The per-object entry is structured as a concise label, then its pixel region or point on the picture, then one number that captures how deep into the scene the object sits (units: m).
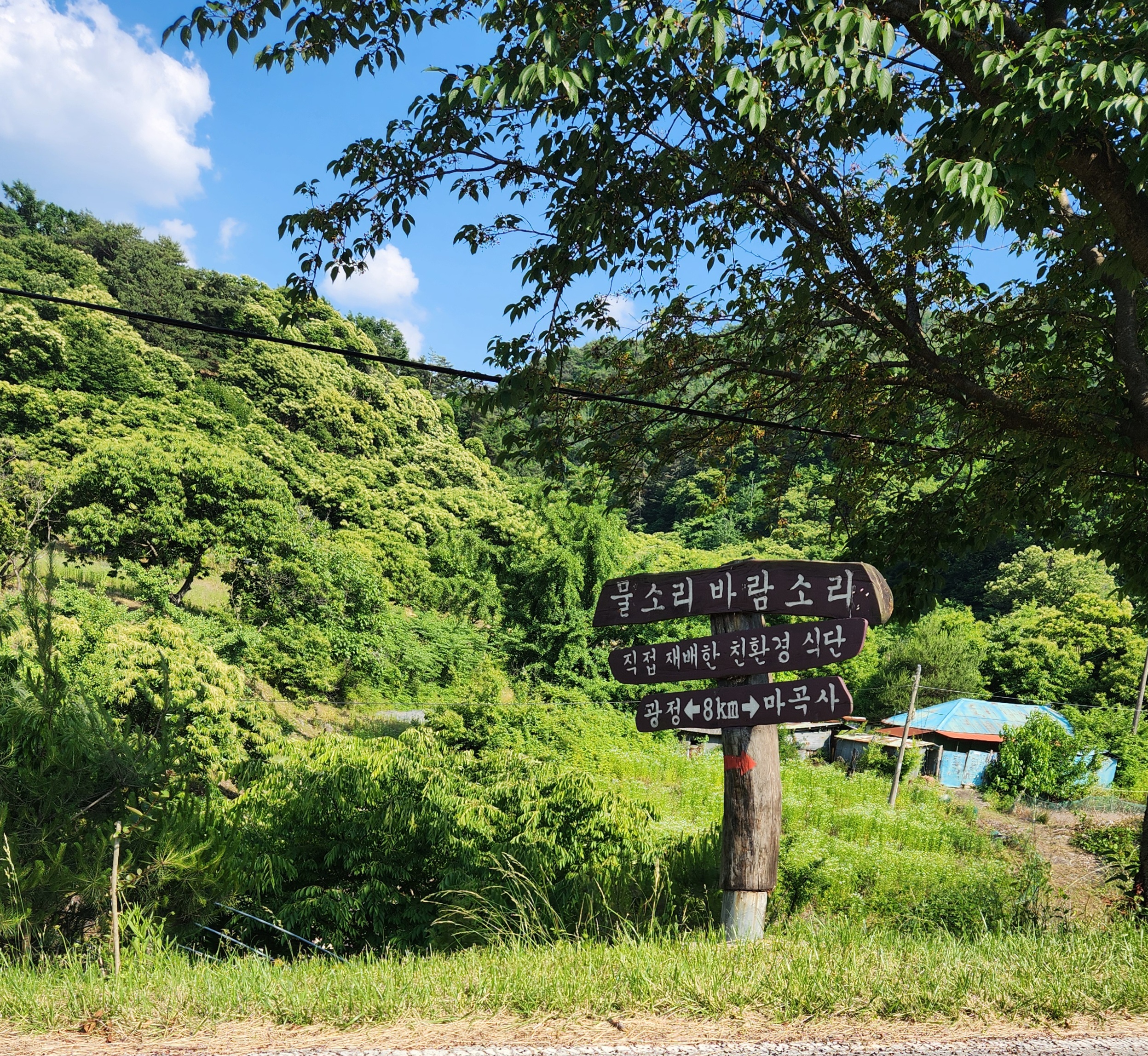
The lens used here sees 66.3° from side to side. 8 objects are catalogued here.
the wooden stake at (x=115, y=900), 4.17
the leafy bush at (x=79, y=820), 4.67
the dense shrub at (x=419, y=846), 7.11
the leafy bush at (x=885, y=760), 27.77
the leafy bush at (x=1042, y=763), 26.36
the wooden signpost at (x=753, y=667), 4.23
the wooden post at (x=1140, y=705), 29.55
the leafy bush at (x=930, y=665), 35.16
